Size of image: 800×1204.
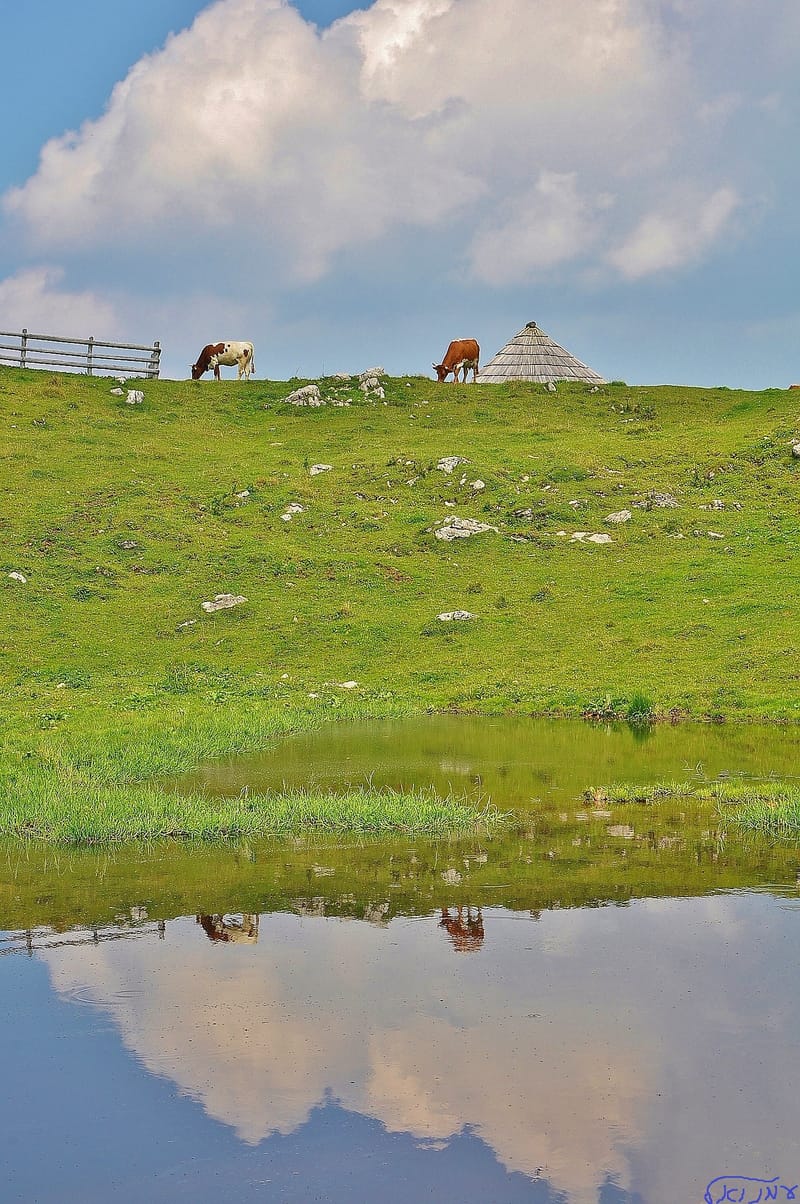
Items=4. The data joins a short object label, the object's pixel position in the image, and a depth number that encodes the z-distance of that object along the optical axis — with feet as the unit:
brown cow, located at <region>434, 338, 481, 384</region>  229.04
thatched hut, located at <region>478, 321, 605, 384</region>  242.37
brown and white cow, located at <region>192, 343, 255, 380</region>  232.32
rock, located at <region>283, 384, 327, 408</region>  208.13
